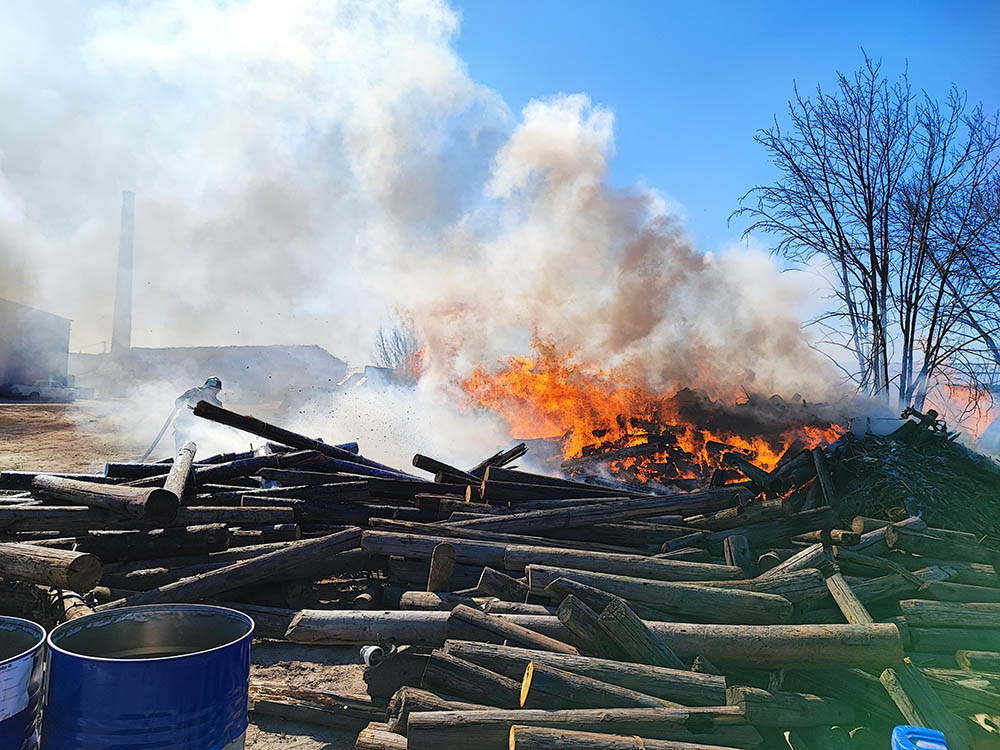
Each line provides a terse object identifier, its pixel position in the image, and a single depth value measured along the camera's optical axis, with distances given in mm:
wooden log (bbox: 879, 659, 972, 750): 3926
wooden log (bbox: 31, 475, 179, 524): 6309
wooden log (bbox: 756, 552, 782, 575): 5992
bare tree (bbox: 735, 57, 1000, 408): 15781
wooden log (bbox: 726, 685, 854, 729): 3922
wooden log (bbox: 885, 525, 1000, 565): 6094
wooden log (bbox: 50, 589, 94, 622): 5676
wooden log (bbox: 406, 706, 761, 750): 3674
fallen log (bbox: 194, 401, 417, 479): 9310
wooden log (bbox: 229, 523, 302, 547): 7168
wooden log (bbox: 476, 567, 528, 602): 5508
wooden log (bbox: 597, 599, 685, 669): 4289
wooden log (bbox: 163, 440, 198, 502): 7158
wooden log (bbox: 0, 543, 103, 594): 4984
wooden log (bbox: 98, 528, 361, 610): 5824
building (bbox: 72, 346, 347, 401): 39719
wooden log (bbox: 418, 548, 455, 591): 5742
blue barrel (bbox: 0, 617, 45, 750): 2197
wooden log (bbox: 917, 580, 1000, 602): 5426
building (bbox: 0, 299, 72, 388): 37500
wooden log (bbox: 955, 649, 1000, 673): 4664
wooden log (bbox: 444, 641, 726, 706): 3979
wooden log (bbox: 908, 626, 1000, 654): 5035
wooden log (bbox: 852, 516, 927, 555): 6309
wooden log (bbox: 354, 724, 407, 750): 3818
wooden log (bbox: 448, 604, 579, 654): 4539
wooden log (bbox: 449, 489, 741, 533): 7297
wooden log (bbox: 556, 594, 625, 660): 4422
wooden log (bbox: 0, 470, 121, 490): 7840
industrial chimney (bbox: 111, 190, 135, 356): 40688
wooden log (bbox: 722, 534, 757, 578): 6133
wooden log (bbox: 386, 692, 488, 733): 3957
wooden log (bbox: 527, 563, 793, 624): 4914
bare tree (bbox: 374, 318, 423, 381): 21078
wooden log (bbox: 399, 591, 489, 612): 5473
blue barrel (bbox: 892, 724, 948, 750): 3002
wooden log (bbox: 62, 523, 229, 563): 6570
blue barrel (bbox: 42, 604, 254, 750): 2324
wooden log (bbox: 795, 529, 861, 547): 6418
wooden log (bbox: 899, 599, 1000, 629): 5121
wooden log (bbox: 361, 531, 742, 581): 5754
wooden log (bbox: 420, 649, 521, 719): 4059
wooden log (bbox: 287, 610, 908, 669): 4285
